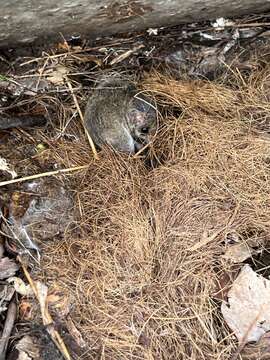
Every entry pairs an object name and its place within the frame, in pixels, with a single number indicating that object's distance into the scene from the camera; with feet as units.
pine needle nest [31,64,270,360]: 1.11
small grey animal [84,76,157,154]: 1.17
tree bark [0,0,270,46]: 1.00
